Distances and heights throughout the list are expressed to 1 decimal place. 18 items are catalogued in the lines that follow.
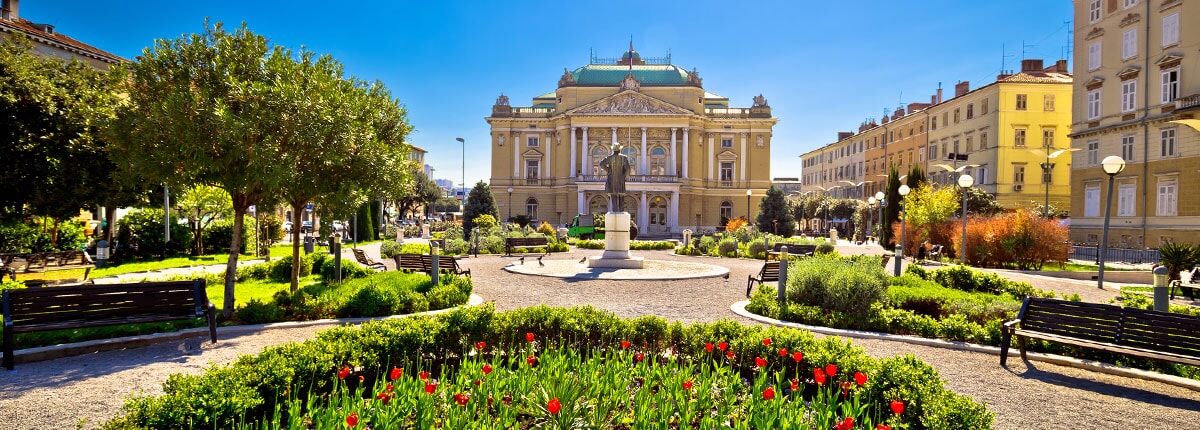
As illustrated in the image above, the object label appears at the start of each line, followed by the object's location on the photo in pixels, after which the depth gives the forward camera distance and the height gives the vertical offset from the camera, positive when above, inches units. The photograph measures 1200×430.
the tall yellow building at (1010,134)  1633.9 +234.5
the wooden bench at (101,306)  259.3 -51.2
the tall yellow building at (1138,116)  973.2 +178.3
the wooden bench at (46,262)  481.7 -53.5
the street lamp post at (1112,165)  507.8 +43.1
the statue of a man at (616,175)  784.9 +43.7
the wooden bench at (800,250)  778.2 -56.2
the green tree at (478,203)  1508.4 +6.4
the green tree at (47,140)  540.1 +56.5
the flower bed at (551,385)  154.7 -56.1
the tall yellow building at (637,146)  2247.8 +249.1
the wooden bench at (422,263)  528.7 -54.9
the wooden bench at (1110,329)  243.1 -52.9
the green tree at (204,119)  315.6 +46.0
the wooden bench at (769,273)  494.9 -55.3
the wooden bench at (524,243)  922.1 -59.7
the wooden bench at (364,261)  631.2 -62.4
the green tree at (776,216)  1604.3 -19.1
